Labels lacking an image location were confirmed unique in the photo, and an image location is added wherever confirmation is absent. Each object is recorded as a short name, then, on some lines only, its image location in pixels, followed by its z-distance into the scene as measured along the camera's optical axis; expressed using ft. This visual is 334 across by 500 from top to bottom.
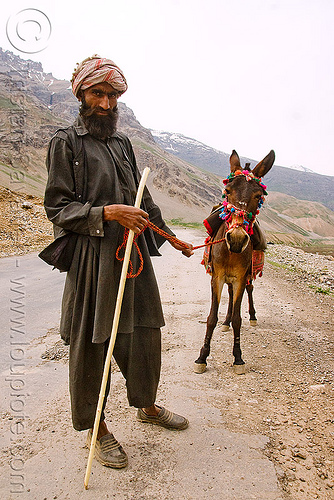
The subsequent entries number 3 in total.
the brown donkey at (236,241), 13.88
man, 8.32
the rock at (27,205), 64.13
